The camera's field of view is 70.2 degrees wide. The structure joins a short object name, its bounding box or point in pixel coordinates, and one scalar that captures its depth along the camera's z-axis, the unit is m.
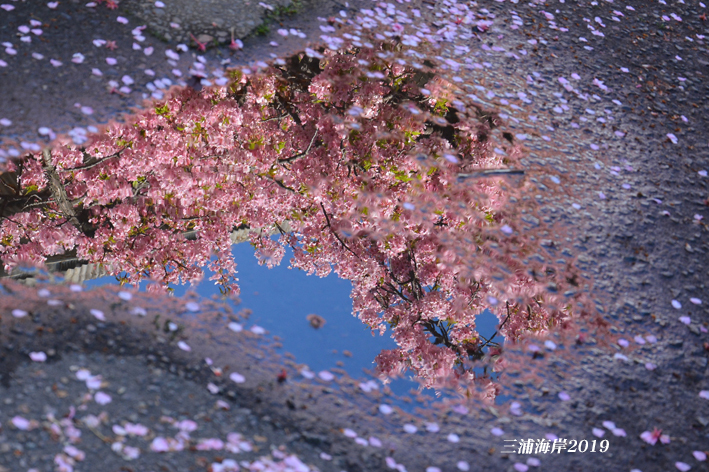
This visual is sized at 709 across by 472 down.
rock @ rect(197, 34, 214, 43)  4.72
